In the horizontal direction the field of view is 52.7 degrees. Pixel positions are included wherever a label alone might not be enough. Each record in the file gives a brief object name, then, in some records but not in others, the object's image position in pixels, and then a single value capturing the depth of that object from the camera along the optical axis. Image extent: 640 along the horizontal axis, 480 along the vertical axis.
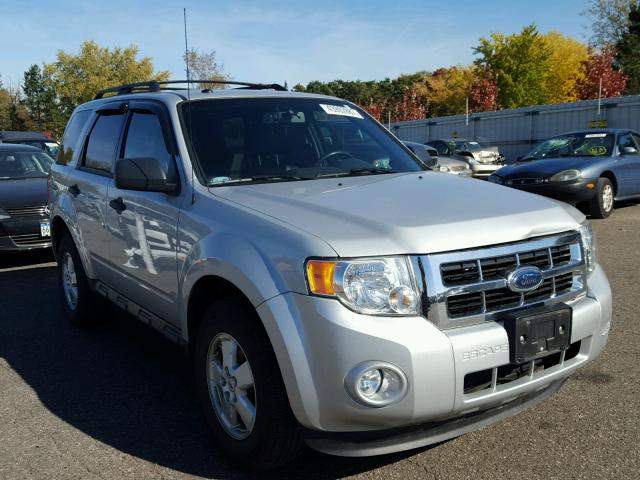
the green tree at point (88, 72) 53.06
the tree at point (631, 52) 49.94
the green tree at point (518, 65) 46.56
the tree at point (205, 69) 25.83
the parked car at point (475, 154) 18.72
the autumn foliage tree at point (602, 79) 37.28
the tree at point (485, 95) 44.12
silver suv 2.46
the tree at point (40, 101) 57.38
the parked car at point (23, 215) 7.98
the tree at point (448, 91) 63.28
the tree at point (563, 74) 53.55
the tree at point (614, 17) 55.38
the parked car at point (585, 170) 10.65
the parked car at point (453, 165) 16.09
